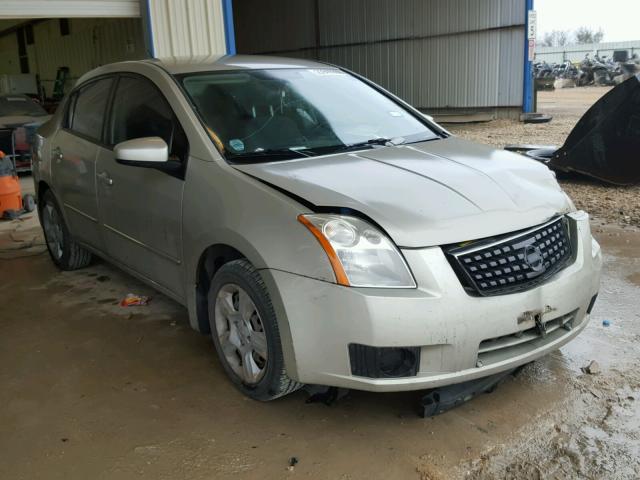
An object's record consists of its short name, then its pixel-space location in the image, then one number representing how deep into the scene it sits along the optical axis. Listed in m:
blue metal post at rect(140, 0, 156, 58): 8.27
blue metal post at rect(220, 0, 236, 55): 8.79
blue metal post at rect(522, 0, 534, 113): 15.80
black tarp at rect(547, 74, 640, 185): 7.41
